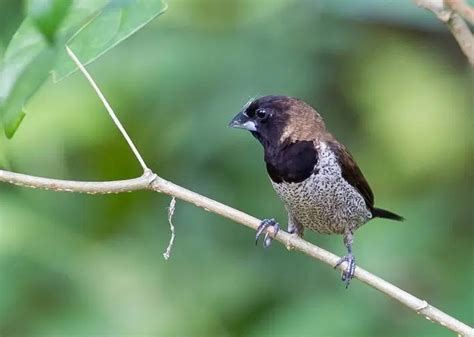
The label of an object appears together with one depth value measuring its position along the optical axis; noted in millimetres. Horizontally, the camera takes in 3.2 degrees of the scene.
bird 3568
